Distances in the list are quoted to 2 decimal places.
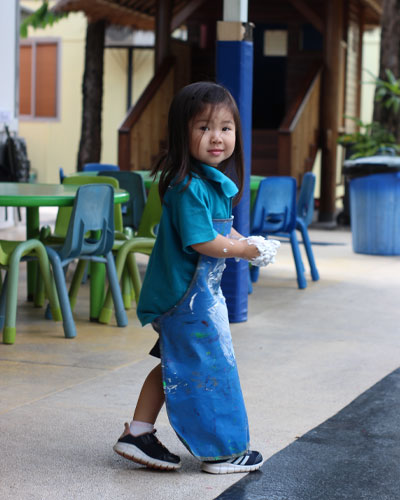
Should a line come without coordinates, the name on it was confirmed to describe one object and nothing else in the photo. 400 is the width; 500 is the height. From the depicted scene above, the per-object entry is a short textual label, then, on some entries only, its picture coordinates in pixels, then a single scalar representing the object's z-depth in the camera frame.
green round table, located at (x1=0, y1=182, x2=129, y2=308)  5.62
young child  3.30
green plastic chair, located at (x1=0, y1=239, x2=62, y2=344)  5.57
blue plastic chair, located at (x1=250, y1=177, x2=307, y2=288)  7.84
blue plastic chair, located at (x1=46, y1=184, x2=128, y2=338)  5.78
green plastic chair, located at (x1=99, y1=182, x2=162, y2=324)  6.34
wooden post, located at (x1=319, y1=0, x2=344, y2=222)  13.86
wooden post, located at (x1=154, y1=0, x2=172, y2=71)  14.28
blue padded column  6.21
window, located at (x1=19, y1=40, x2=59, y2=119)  22.47
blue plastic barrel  10.58
